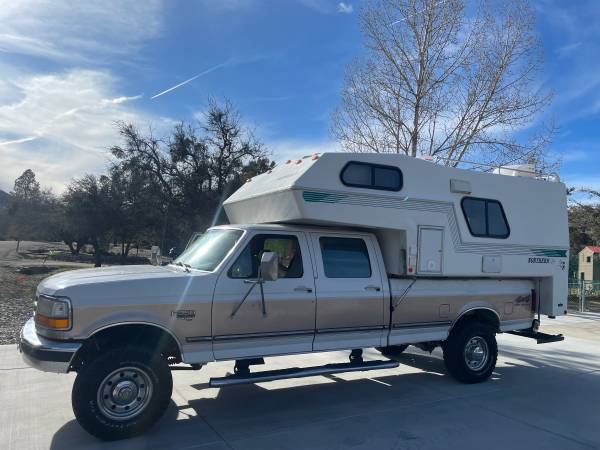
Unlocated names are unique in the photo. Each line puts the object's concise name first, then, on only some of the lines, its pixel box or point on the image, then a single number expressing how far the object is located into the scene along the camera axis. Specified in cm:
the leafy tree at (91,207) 3017
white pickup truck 489
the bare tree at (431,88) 1509
